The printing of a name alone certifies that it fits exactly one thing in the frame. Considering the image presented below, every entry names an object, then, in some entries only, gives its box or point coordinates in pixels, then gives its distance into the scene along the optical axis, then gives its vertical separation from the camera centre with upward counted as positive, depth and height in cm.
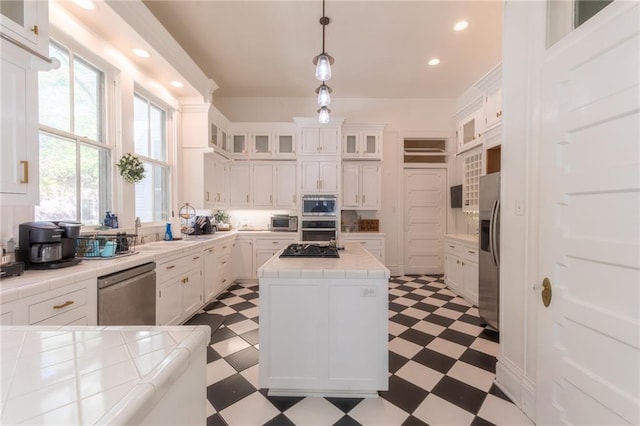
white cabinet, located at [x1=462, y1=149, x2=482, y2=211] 390 +50
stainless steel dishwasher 174 -67
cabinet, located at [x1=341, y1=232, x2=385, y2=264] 452 -58
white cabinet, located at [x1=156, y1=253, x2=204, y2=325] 241 -85
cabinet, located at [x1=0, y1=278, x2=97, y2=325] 125 -54
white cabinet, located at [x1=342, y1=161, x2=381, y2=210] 477 +47
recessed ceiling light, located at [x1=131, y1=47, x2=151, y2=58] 261 +165
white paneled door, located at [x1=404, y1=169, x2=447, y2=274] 505 -20
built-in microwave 448 +8
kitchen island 173 -82
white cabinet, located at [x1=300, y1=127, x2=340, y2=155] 449 +122
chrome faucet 279 -17
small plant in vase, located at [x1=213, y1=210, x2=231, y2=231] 466 -19
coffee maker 161 -23
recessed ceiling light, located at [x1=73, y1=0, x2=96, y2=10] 197 +162
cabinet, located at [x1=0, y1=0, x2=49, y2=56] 130 +103
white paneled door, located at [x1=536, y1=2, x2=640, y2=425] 100 -7
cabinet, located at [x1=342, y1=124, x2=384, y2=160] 469 +128
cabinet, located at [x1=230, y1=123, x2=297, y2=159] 473 +130
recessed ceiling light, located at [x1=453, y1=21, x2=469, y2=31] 293 +217
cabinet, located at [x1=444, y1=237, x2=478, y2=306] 339 -85
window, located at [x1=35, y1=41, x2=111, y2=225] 201 +59
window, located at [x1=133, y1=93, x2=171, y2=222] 311 +67
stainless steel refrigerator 254 -44
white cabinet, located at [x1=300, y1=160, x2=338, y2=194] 450 +62
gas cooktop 217 -38
